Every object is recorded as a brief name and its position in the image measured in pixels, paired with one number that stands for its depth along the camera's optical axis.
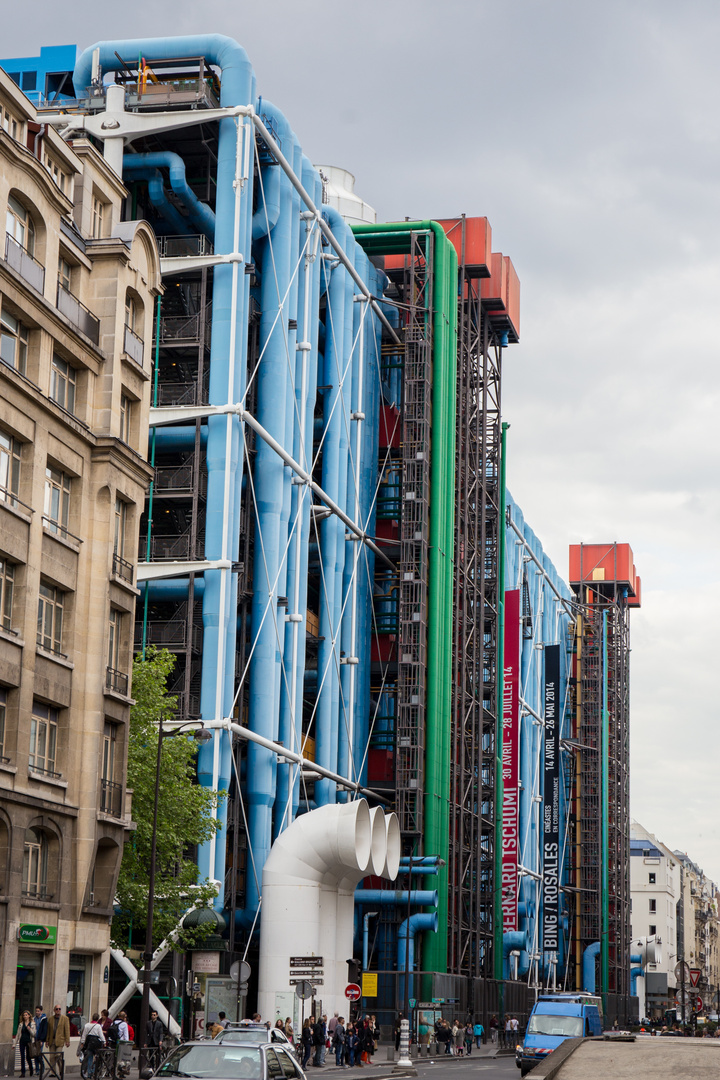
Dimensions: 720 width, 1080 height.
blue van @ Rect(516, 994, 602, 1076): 43.00
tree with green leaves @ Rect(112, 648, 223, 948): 44.28
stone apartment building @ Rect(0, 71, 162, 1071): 37.34
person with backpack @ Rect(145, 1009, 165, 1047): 42.72
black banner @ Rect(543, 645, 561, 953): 101.25
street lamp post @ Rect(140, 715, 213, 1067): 37.81
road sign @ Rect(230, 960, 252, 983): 41.44
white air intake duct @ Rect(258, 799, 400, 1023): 53.88
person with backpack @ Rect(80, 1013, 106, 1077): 34.84
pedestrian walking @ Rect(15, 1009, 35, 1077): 34.06
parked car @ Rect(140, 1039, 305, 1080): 20.45
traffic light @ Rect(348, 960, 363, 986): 62.03
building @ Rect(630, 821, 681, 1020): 170.88
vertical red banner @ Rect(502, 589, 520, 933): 88.56
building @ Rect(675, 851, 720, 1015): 183.10
